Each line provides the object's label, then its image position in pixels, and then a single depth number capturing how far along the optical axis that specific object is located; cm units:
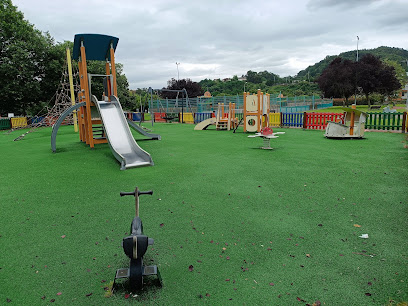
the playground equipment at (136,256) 232
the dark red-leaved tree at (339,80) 4809
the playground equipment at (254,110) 1492
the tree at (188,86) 5936
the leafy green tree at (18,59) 2356
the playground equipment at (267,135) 950
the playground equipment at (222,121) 1722
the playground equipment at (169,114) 2670
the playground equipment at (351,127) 1164
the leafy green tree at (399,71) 6802
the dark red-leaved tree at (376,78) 4656
